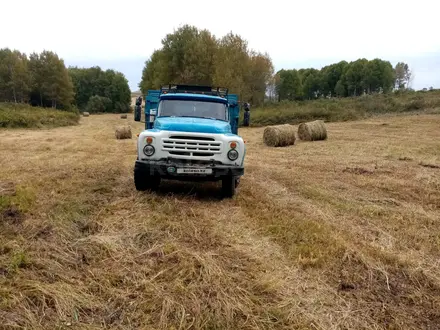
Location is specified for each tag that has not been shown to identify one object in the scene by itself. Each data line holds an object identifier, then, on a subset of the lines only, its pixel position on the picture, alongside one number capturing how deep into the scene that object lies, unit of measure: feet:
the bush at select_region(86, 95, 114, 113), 230.27
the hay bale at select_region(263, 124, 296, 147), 54.75
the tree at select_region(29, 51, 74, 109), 175.42
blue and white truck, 22.79
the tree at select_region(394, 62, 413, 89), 309.73
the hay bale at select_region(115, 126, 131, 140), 66.33
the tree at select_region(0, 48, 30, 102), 165.89
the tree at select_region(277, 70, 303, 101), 266.57
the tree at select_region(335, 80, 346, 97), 257.96
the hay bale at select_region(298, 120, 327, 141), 59.06
